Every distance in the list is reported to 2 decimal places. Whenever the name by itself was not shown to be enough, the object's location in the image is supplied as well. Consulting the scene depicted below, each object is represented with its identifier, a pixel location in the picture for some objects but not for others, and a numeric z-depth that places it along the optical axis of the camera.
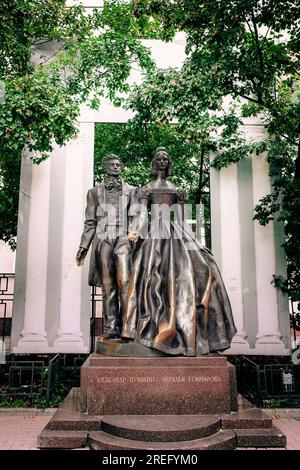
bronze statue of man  5.52
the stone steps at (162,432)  3.89
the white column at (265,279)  9.37
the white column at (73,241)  9.34
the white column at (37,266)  9.25
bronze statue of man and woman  4.89
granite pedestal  4.51
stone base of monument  4.10
